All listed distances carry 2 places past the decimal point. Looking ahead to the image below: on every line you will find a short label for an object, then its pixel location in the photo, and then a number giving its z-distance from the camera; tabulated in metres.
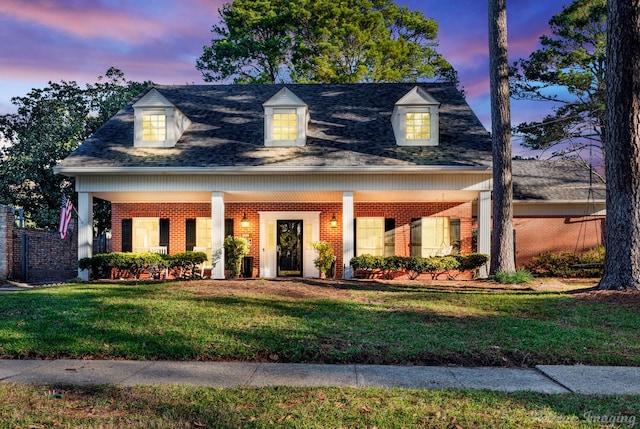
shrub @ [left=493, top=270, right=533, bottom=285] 13.37
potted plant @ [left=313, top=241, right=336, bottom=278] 15.02
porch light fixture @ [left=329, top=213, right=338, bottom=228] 17.28
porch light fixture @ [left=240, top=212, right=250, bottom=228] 17.42
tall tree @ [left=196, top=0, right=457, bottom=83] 26.81
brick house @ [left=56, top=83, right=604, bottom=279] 14.69
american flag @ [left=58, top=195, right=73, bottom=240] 15.36
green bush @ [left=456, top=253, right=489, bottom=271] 14.75
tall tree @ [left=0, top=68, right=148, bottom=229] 22.33
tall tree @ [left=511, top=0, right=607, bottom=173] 22.47
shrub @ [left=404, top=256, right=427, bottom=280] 14.63
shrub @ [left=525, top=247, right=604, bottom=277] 17.59
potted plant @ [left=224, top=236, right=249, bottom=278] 14.98
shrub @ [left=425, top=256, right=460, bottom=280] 14.62
